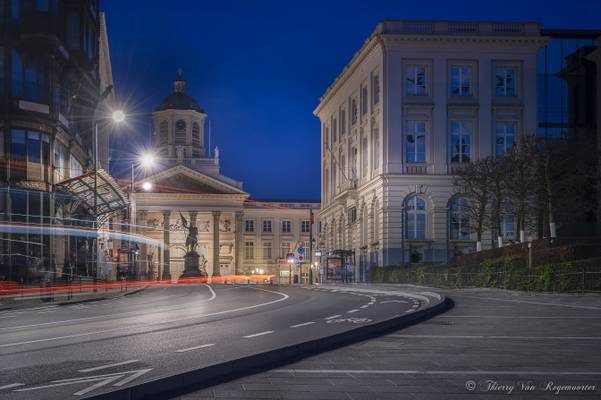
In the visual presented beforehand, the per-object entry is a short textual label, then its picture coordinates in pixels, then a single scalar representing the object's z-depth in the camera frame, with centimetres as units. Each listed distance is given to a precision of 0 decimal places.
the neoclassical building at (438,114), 6775
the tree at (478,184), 5347
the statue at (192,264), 9662
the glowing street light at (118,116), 4244
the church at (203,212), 13425
